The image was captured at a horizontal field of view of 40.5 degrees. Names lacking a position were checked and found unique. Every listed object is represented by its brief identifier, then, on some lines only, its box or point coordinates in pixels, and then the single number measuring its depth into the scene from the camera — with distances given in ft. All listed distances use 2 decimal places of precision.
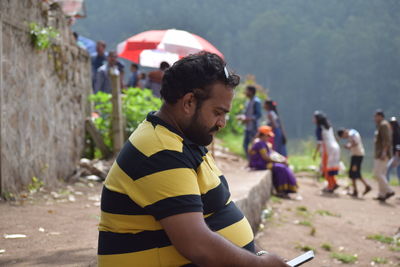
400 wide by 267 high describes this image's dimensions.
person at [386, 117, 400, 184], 33.83
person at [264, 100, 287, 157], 35.22
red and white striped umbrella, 24.09
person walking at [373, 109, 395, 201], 30.83
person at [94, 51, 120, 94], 32.22
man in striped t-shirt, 5.38
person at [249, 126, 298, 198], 28.78
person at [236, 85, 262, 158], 35.37
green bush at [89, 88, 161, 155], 25.93
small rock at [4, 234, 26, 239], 12.67
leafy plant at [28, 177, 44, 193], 18.63
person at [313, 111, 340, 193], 33.04
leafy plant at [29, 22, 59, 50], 18.94
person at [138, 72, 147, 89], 37.37
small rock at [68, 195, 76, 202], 18.85
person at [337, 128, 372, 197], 32.32
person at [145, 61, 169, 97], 33.42
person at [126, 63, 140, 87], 38.46
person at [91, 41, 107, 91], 35.01
